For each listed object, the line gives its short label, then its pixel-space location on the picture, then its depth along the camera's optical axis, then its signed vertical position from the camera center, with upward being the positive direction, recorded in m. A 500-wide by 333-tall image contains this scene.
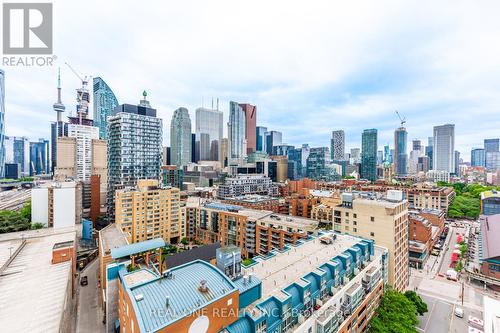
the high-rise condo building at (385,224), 40.34 -11.94
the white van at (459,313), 42.52 -29.33
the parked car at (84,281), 50.88 -28.44
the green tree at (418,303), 39.94 -25.85
